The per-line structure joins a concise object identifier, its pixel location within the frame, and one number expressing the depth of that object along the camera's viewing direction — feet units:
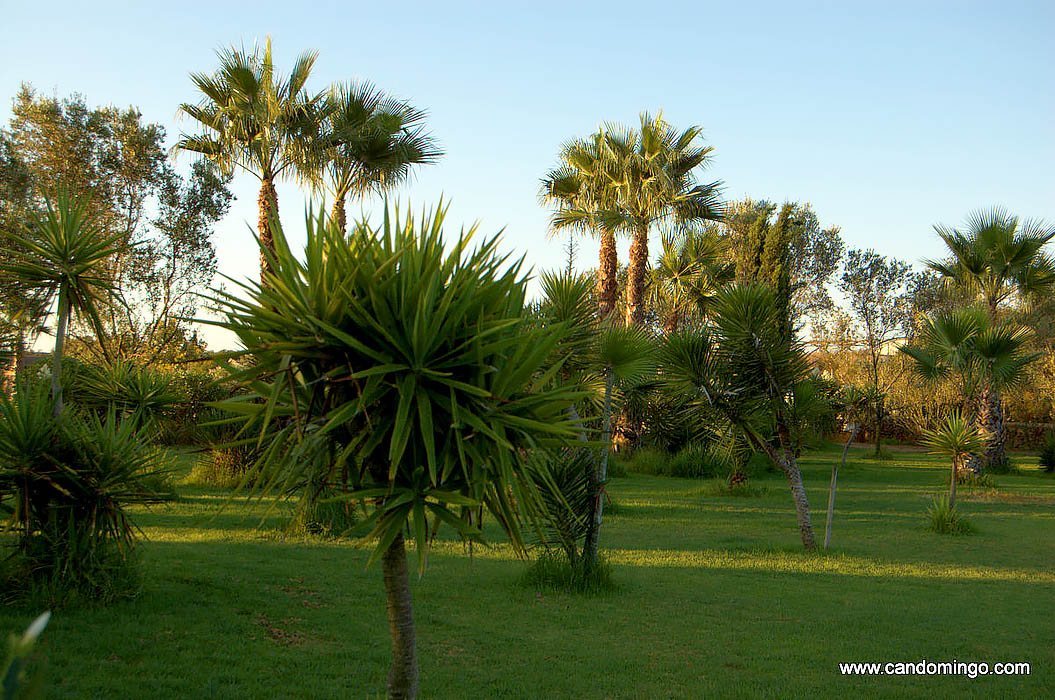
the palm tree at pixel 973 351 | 66.13
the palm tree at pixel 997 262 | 77.36
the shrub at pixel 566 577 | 28.73
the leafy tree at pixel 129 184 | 81.39
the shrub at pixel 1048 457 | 88.12
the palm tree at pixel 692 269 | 85.51
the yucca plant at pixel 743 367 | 37.81
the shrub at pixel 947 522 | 46.24
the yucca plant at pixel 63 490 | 19.58
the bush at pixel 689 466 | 75.66
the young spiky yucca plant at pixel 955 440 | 53.62
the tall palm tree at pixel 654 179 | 72.90
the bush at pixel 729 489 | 62.59
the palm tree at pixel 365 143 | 56.54
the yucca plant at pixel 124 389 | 29.14
